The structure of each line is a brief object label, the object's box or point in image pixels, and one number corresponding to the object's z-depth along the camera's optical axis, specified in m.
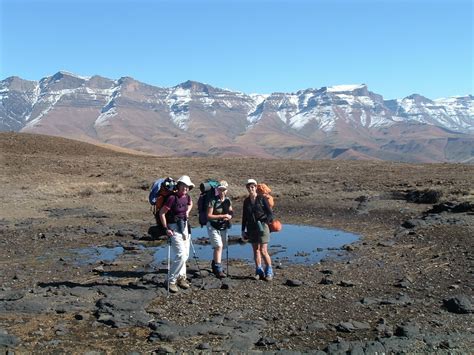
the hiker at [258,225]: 11.87
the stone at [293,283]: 11.43
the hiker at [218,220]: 11.94
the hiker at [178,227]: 11.09
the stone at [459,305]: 9.33
